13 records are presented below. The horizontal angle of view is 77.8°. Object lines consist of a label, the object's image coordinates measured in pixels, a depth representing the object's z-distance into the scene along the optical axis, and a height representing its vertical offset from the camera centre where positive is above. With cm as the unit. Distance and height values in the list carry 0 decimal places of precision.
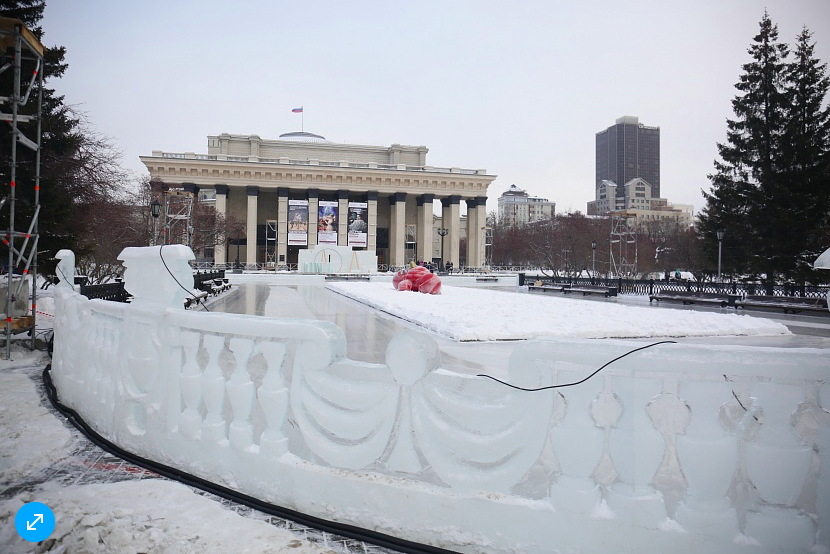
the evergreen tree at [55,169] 1036 +255
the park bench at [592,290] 2688 -59
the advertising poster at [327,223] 6425 +655
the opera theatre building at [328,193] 6588 +1157
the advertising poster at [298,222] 6284 +641
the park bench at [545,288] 3104 -59
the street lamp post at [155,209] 2211 +275
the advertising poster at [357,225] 6538 +648
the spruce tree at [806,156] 2800 +704
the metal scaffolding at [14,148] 748 +187
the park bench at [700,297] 2094 -73
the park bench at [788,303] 1803 -80
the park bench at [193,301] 1472 -84
